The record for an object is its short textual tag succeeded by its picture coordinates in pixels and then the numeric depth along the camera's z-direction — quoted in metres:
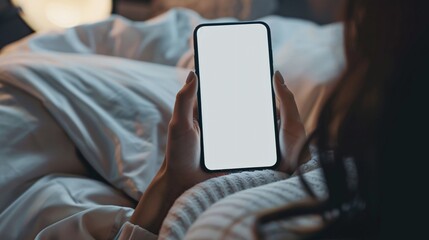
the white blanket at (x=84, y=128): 0.82
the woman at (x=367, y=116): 0.48
